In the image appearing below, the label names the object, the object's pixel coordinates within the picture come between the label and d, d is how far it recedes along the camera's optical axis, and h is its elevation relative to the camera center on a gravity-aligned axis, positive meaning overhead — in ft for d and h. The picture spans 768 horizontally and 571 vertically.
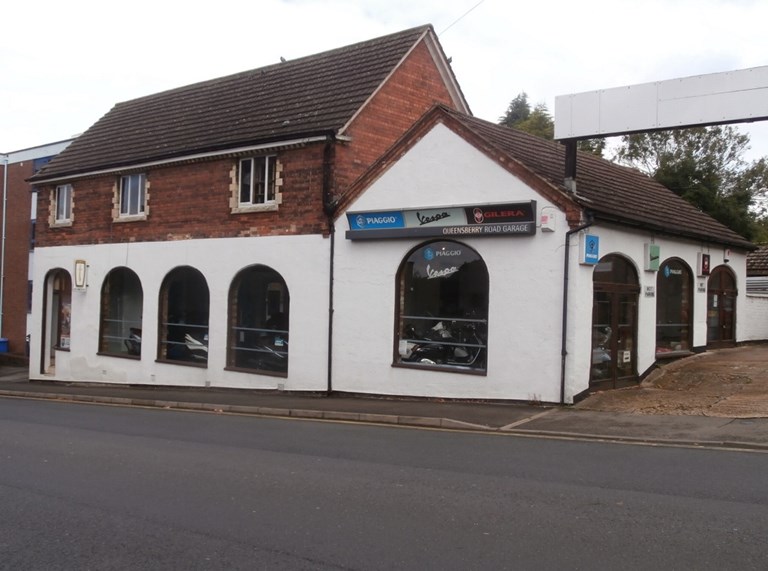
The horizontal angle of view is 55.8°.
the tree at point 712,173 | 119.24 +22.22
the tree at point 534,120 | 141.69 +46.32
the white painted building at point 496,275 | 42.60 +1.28
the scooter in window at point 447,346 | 46.09 -3.48
